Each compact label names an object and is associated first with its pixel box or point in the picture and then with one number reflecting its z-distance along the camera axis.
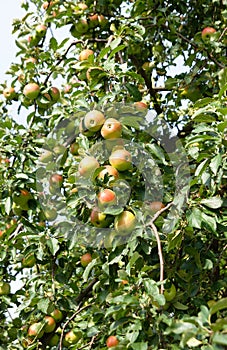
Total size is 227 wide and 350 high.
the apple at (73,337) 2.70
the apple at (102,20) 3.03
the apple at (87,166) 2.00
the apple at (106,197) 1.91
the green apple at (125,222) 1.90
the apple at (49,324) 2.42
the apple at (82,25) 2.98
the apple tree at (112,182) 1.83
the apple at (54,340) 2.68
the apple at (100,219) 2.01
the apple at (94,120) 2.06
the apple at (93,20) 3.00
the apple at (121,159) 1.97
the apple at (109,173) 1.97
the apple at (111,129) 2.03
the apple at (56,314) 2.43
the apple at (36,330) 2.42
